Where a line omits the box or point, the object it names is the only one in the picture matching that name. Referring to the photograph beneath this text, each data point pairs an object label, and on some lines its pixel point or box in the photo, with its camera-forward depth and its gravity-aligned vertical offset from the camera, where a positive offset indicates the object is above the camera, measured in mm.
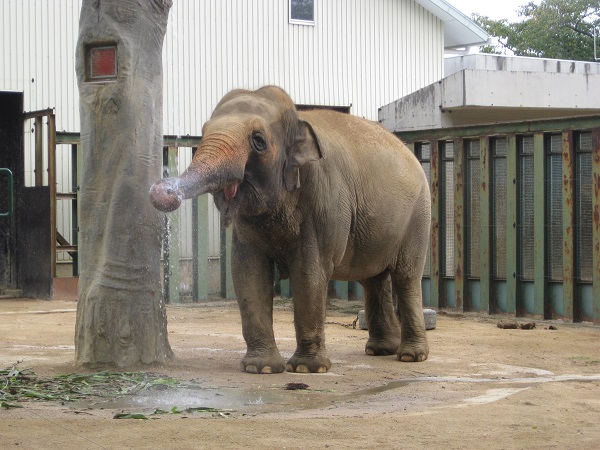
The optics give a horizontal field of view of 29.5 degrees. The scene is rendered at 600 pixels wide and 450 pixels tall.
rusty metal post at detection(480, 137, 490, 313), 14141 +449
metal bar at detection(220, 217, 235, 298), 16172 +60
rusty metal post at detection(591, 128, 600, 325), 12589 +515
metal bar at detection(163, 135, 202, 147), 15781 +1818
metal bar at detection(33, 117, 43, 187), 15914 +1689
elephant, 7977 +456
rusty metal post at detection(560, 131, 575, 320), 12984 +522
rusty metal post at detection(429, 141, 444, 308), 14961 +584
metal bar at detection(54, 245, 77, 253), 15997 +349
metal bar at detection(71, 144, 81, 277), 16203 +1173
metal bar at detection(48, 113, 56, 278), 15438 +1318
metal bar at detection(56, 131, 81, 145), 15863 +1888
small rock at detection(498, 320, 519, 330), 12773 -636
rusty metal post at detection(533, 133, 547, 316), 13383 +509
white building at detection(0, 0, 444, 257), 18766 +4072
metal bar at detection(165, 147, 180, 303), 15633 +204
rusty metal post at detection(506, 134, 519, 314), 13773 +549
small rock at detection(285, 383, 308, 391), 7806 -797
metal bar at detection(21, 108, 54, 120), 15423 +2240
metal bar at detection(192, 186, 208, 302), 15914 +329
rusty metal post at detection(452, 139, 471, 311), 14547 +587
